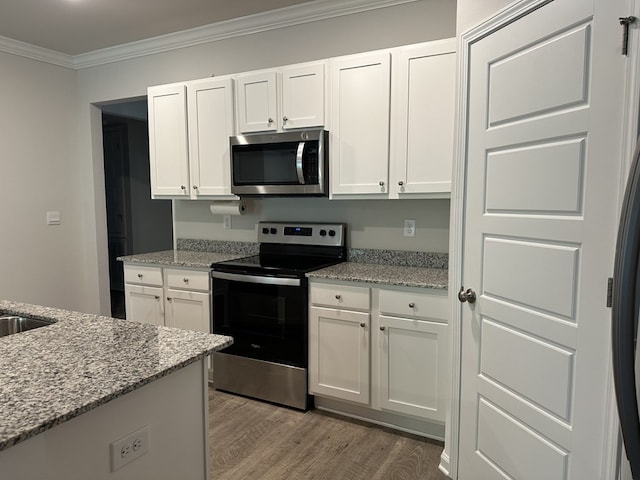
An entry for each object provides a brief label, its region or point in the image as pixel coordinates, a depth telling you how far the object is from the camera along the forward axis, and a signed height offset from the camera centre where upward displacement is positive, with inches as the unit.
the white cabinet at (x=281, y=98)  110.5 +27.5
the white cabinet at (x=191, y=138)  125.2 +19.8
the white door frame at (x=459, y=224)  64.6 -3.3
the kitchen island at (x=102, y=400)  37.3 -17.4
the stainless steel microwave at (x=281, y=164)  110.0 +10.7
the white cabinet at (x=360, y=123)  102.7 +19.5
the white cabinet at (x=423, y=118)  95.8 +19.2
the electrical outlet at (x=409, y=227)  115.2 -5.6
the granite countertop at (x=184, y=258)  124.4 -15.7
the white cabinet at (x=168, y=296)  123.5 -26.3
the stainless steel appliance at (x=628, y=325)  36.0 -10.1
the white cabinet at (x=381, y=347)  94.4 -31.8
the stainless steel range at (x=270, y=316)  108.9 -28.0
